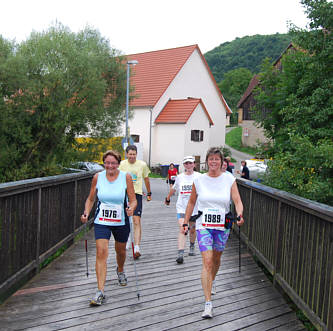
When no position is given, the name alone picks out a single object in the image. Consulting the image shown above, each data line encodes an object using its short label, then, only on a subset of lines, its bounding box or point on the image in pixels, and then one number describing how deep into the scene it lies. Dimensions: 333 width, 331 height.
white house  36.66
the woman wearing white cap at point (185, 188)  6.73
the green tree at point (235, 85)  104.94
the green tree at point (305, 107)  7.66
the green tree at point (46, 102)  14.81
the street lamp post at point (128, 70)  24.28
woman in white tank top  4.42
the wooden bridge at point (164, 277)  3.77
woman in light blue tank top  4.54
